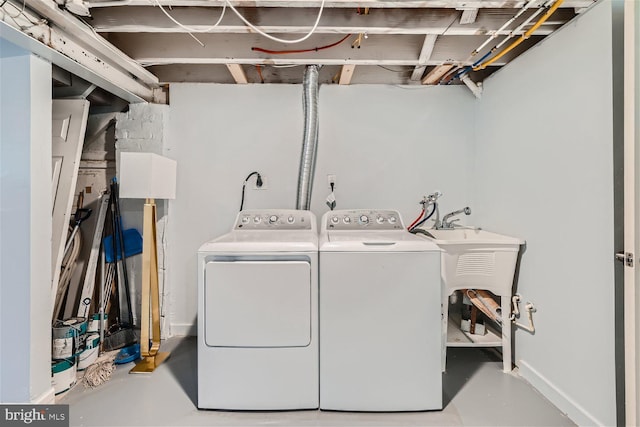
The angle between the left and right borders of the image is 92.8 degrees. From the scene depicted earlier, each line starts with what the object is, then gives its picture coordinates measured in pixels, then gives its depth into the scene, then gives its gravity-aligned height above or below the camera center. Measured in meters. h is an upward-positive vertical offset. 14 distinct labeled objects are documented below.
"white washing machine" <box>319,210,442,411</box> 1.70 -0.63
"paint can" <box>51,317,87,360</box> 1.93 -0.79
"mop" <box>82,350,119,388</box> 1.98 -1.04
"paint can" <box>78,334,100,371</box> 2.13 -0.97
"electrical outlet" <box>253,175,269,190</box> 2.72 +0.28
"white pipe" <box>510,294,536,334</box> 1.97 -0.66
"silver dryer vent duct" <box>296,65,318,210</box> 2.57 +0.65
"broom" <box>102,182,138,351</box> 2.43 -0.55
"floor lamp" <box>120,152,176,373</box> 2.05 +0.04
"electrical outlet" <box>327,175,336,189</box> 2.73 +0.32
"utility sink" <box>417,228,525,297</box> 2.03 -0.32
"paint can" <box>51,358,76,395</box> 1.84 -0.98
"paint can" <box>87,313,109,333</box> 2.24 -0.80
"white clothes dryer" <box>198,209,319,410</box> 1.69 -0.62
